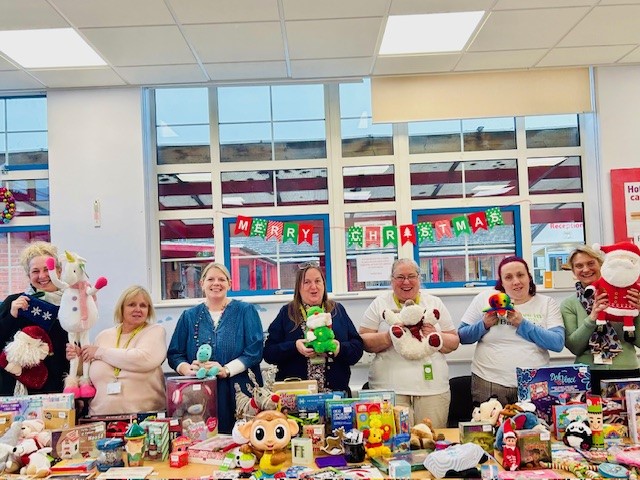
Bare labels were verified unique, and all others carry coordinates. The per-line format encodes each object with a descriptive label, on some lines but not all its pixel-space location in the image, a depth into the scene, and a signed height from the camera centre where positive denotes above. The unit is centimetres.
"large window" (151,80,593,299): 474 +66
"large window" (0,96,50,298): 468 +82
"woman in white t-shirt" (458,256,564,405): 303 -45
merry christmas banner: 459 +26
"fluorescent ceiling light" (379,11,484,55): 349 +152
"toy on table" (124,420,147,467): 232 -75
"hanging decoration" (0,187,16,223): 459 +58
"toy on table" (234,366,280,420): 237 -60
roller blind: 455 +134
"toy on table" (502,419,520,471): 212 -77
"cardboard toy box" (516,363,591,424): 251 -60
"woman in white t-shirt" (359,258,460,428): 311 -58
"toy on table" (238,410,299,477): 216 -69
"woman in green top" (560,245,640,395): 307 -52
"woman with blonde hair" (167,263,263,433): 304 -40
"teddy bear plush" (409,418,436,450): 233 -77
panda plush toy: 227 -76
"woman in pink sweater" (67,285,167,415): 289 -48
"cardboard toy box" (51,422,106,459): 236 -74
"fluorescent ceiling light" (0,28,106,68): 350 +152
